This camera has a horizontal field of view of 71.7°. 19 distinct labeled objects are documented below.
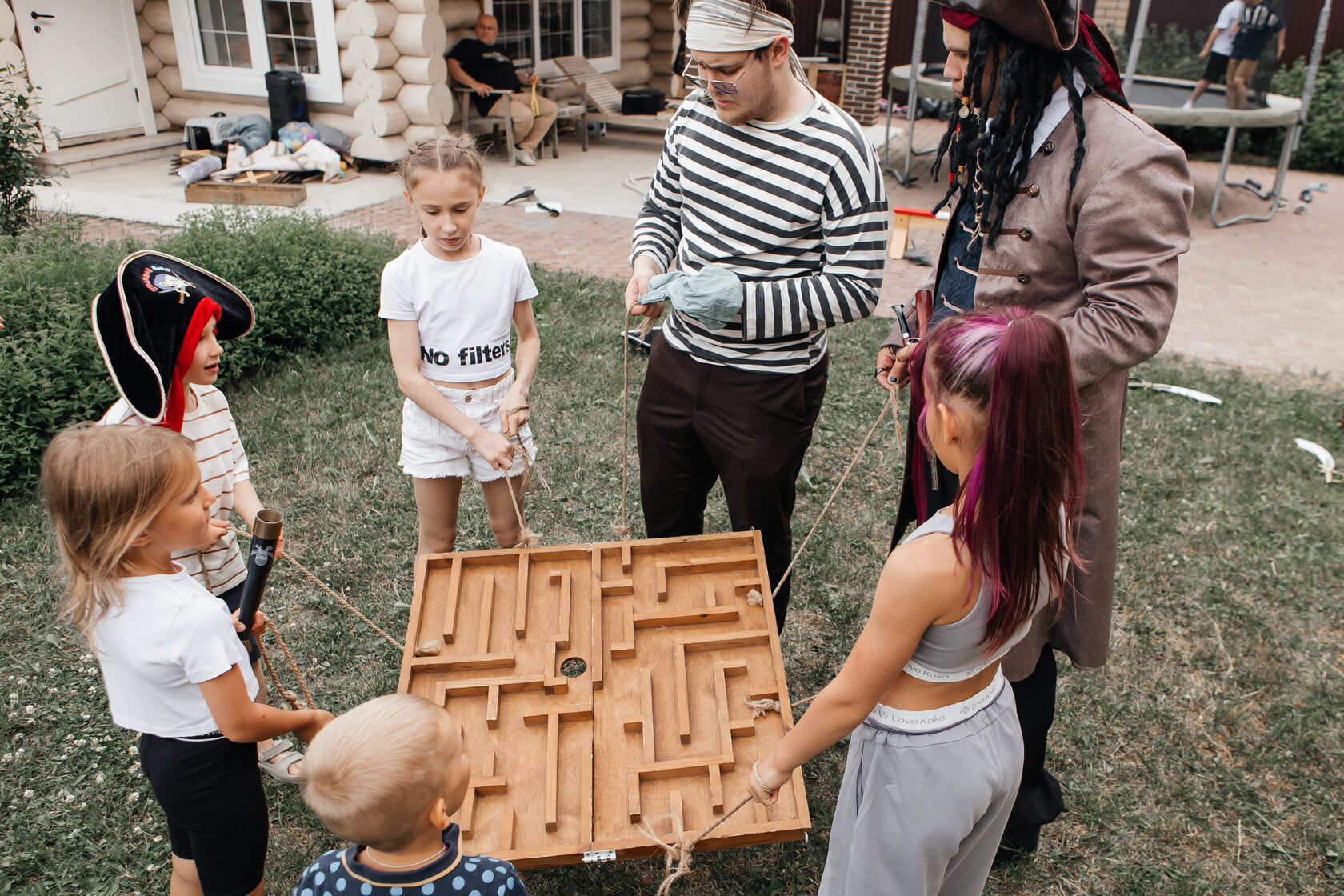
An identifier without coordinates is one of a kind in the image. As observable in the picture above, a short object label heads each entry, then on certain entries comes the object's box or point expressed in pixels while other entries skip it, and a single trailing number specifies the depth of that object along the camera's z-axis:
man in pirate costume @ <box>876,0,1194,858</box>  1.88
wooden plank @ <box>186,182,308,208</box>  8.12
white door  8.82
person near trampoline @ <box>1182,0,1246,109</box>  10.14
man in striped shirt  2.24
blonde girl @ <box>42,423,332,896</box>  1.67
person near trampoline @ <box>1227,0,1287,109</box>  9.42
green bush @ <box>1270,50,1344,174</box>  11.60
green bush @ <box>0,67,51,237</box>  5.85
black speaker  8.88
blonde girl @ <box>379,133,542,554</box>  2.55
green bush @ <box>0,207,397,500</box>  4.10
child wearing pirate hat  2.04
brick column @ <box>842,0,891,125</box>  12.95
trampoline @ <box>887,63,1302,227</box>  8.66
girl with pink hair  1.43
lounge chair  10.77
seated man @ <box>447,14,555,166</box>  9.60
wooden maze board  1.89
